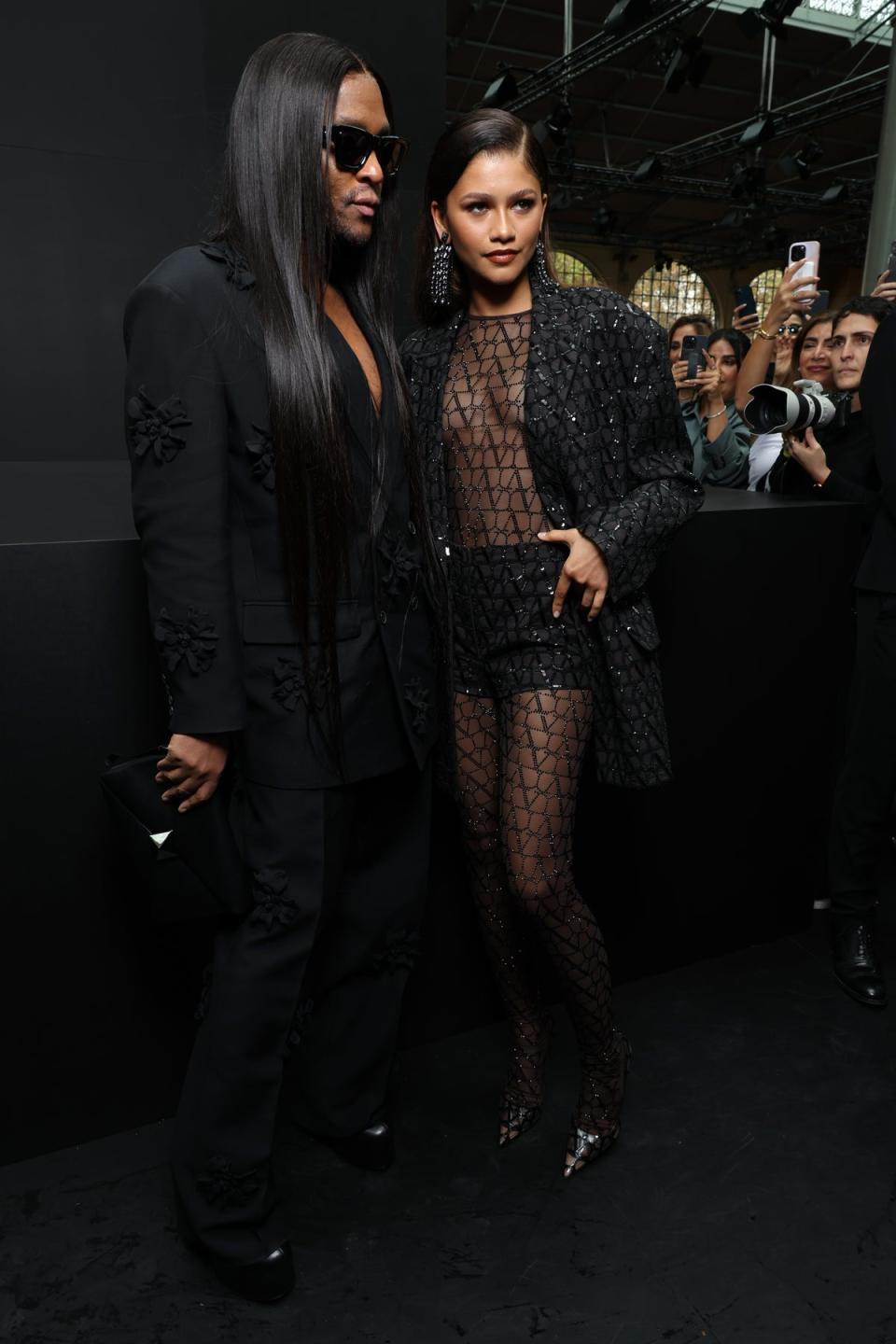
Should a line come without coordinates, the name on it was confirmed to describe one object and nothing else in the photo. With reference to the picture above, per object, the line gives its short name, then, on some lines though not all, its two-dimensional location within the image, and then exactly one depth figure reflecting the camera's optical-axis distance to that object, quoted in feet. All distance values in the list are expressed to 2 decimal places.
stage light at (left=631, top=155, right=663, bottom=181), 36.94
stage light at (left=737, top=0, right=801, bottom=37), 22.93
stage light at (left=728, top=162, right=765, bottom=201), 38.17
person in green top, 9.91
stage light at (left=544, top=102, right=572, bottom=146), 31.40
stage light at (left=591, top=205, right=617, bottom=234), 47.39
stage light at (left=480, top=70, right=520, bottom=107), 28.04
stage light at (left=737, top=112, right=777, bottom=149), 32.35
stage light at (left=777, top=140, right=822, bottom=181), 35.78
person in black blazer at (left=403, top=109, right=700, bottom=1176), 4.80
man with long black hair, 3.90
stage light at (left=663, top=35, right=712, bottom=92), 26.53
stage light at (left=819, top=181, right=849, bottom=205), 42.68
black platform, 5.06
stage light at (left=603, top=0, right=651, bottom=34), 23.20
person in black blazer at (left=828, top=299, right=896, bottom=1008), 6.79
